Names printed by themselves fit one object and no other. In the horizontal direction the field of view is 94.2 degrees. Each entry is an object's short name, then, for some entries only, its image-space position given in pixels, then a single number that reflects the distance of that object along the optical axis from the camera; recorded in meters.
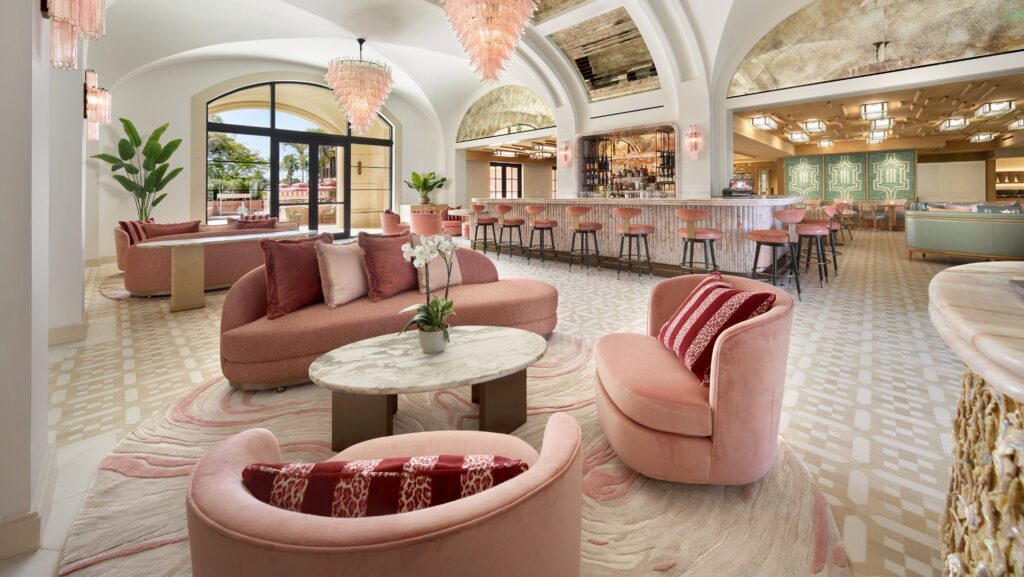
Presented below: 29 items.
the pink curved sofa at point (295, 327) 2.91
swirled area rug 1.58
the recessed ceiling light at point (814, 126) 12.87
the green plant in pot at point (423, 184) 13.07
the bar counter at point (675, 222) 6.63
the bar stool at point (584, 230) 7.74
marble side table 0.70
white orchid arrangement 2.35
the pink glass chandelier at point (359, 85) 7.79
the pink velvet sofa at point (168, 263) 5.67
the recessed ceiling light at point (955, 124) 11.67
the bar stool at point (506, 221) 8.94
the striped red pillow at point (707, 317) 1.97
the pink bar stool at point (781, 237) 5.73
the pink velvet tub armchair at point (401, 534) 0.62
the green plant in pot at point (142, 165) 8.06
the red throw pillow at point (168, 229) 6.36
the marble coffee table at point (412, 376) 2.01
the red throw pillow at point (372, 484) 0.74
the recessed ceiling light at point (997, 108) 10.04
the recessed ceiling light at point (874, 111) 10.17
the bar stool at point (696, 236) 6.30
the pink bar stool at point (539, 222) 8.25
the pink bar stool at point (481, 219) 9.57
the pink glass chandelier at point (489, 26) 5.00
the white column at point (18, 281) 1.59
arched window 10.42
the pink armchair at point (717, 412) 1.79
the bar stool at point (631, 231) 7.07
